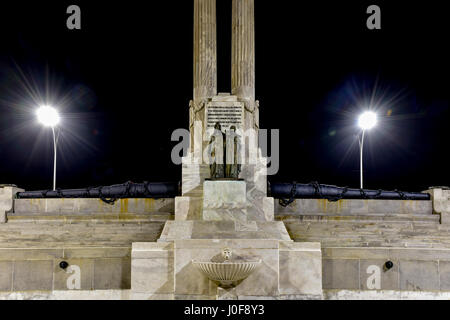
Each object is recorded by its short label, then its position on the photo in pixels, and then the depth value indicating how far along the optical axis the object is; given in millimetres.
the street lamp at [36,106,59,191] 25094
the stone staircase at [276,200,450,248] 16297
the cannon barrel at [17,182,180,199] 19312
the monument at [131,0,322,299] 13336
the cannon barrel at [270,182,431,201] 19609
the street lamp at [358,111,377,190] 26092
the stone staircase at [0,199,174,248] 15992
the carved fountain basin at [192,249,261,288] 12693
